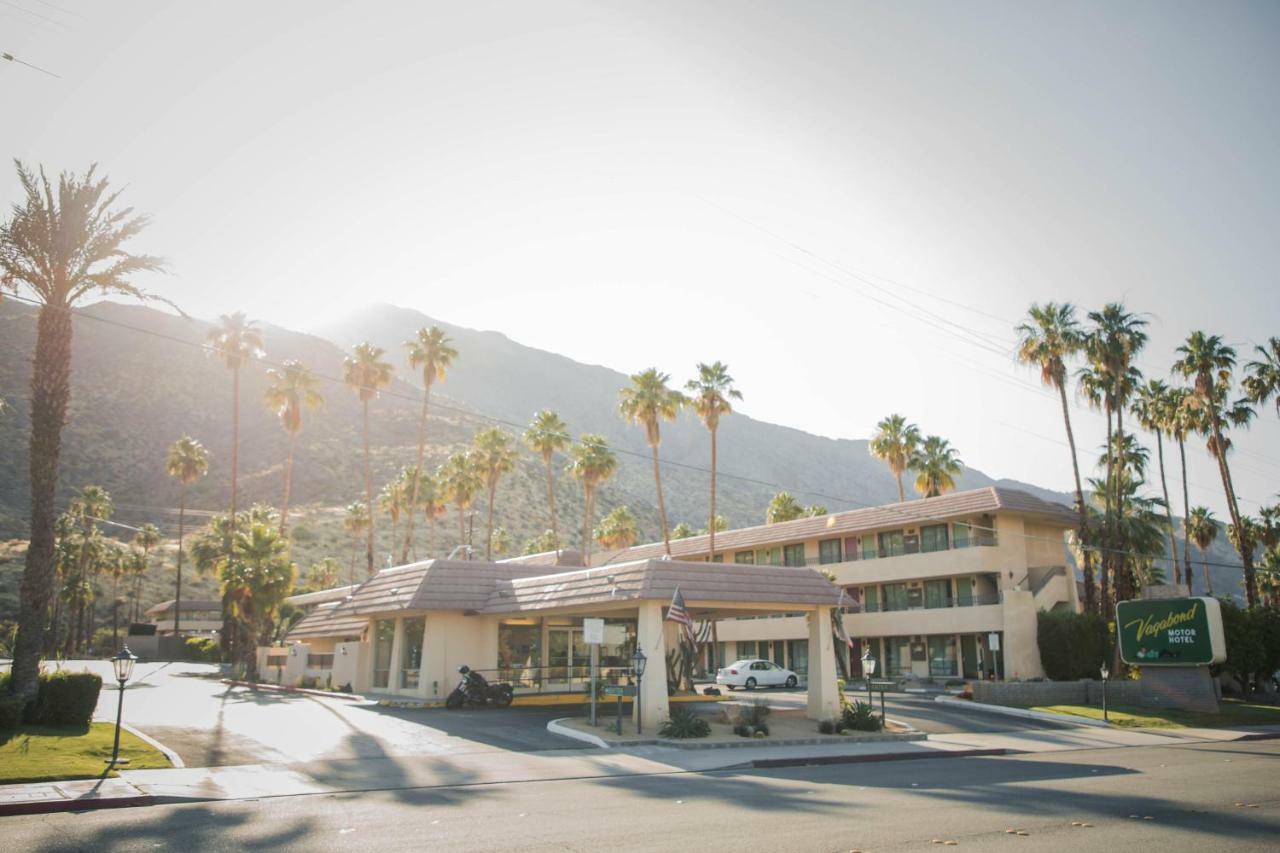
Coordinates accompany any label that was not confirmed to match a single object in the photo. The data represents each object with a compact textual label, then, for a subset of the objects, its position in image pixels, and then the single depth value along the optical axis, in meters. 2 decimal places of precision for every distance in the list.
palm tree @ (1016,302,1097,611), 44.62
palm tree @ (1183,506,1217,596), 62.90
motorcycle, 28.83
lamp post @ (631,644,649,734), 22.55
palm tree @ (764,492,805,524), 68.06
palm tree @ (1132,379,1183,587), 52.25
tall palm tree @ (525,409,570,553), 58.41
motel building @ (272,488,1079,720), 25.88
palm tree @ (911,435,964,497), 57.19
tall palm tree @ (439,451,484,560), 65.62
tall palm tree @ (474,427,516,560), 63.66
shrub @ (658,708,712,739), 22.00
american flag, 22.53
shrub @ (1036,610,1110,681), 41.19
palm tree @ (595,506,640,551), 69.62
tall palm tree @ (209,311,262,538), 54.41
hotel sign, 33.84
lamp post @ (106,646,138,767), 15.63
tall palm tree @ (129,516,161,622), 78.31
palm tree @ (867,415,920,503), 58.66
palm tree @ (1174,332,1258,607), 47.66
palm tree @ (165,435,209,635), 65.38
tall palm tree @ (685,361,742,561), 50.72
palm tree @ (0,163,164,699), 19.62
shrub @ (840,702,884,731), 24.84
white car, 44.94
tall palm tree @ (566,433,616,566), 56.66
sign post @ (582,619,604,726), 22.05
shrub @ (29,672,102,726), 18.89
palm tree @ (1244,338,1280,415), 48.25
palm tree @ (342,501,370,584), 77.25
